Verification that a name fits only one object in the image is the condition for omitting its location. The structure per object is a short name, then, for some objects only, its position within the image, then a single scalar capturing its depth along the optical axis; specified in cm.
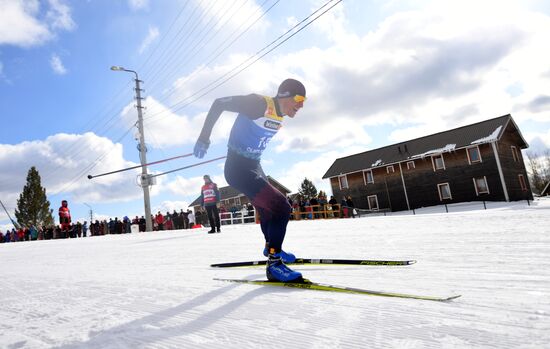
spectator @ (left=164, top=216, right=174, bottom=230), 2339
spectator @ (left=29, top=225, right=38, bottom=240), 2206
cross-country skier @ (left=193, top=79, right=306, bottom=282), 282
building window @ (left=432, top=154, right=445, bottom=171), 3234
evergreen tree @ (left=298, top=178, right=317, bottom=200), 6369
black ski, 279
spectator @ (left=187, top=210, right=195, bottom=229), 2063
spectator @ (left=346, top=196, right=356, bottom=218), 2133
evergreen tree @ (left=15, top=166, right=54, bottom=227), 5197
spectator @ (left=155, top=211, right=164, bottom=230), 2206
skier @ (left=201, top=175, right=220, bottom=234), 1085
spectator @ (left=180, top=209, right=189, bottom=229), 2233
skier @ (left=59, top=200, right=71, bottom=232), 1627
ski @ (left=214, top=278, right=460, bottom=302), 171
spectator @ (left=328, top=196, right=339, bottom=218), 2027
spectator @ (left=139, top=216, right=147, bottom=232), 2289
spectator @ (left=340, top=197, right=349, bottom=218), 2083
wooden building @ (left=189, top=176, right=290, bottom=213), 5122
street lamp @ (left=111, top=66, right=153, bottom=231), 2162
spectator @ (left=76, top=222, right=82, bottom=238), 2205
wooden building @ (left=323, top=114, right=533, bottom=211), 2984
